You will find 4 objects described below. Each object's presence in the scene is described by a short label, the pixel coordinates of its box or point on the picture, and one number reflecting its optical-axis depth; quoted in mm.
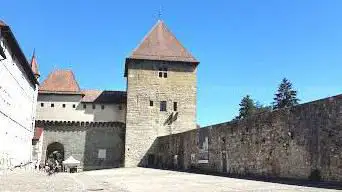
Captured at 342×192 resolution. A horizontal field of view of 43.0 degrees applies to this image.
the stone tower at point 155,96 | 37250
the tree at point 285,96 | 59156
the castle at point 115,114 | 25438
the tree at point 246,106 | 63469
